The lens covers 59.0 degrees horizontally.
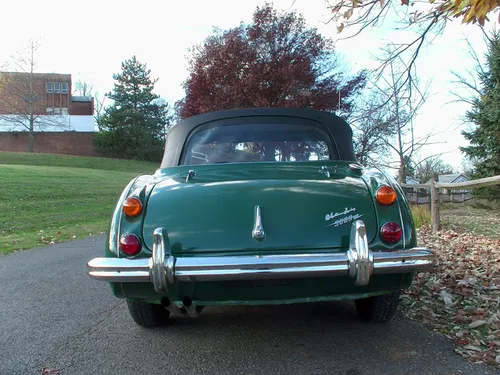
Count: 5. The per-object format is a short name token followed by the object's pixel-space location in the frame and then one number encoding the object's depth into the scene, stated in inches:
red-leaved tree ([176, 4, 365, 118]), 578.2
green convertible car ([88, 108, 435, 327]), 99.0
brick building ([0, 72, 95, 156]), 1654.8
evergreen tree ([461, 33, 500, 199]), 582.2
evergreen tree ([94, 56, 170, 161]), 1889.8
